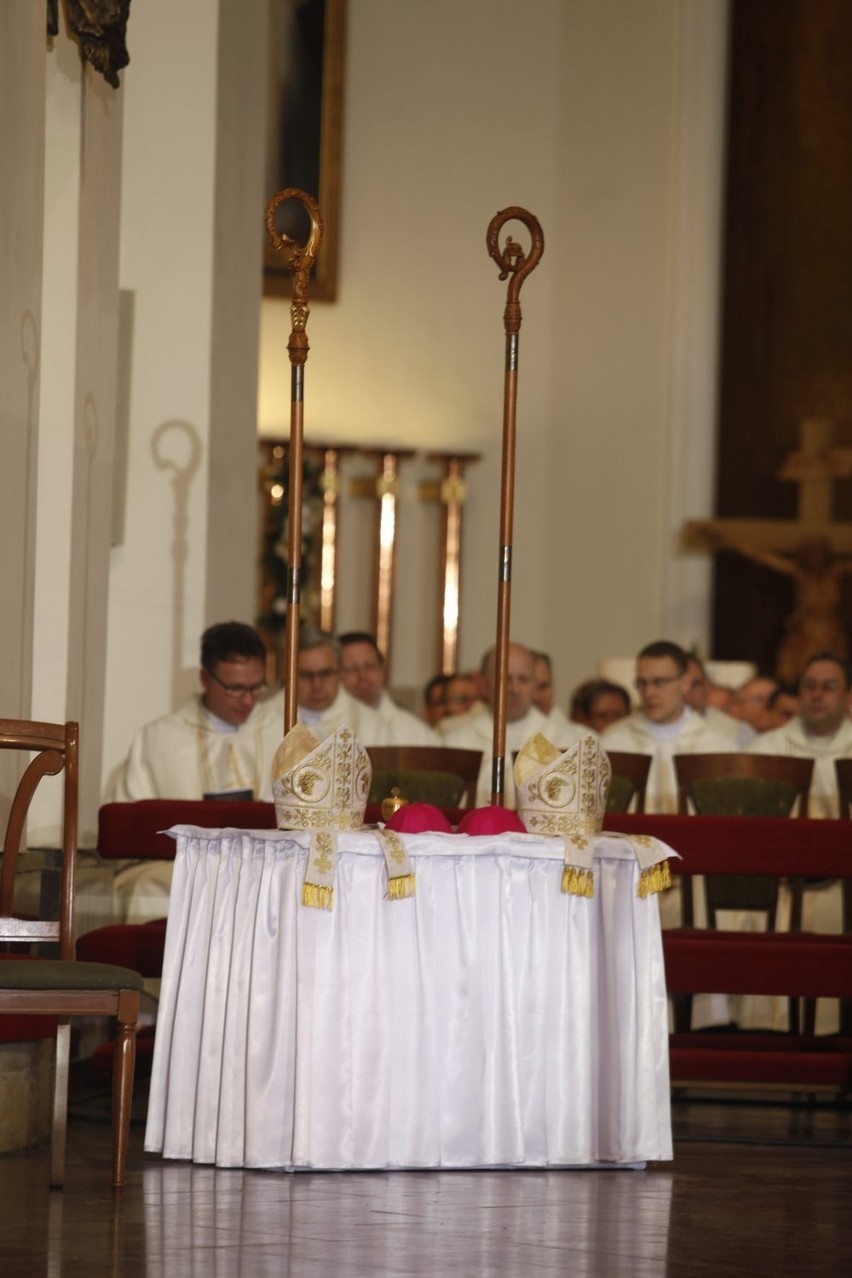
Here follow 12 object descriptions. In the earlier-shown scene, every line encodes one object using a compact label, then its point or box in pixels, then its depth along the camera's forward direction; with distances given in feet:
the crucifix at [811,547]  92.22
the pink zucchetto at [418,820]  39.64
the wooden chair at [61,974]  34.78
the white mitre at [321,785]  38.73
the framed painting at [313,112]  98.34
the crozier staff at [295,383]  41.69
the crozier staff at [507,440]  42.14
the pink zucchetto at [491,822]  39.79
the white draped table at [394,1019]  37.72
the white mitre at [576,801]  39.81
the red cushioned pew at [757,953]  46.08
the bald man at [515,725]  69.86
